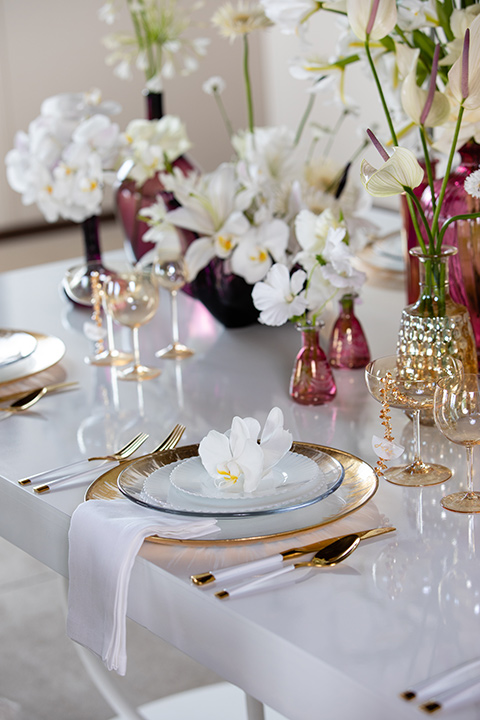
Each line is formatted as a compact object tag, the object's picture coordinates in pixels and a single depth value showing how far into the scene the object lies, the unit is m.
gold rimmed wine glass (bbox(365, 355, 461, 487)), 2.21
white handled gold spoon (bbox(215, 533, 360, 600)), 1.95
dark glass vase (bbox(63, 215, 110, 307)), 2.94
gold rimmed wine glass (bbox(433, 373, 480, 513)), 2.10
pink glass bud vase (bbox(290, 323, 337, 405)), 2.52
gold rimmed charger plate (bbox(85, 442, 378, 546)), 2.04
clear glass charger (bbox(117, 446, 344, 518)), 2.05
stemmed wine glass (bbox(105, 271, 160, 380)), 2.67
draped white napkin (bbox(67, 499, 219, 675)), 2.01
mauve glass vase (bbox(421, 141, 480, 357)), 2.55
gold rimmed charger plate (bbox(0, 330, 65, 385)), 2.62
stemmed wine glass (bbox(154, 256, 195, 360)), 2.78
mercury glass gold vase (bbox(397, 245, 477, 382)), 2.35
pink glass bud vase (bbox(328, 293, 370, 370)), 2.66
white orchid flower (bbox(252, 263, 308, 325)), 2.47
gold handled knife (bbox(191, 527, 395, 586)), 1.97
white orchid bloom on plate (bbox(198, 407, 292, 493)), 2.07
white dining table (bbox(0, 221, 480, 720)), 1.85
